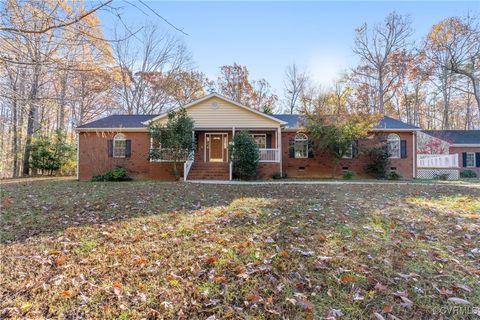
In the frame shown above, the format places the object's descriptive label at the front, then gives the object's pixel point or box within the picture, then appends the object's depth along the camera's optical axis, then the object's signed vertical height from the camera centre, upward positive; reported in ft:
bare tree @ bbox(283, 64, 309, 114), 98.02 +30.17
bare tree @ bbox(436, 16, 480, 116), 59.82 +28.15
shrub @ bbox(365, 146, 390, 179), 49.62 +0.41
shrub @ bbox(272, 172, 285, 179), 47.50 -1.96
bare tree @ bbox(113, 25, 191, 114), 83.17 +29.81
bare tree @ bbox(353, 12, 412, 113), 78.59 +34.56
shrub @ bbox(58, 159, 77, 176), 59.16 -0.88
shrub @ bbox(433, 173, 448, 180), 52.30 -2.42
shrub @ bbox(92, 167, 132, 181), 45.21 -2.05
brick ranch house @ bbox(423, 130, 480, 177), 65.67 +4.04
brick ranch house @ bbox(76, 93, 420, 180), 47.50 +3.61
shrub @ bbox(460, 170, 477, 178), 60.29 -2.25
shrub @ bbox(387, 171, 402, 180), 48.62 -2.18
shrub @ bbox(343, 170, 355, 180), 49.21 -2.06
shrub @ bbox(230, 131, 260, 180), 43.88 +1.51
